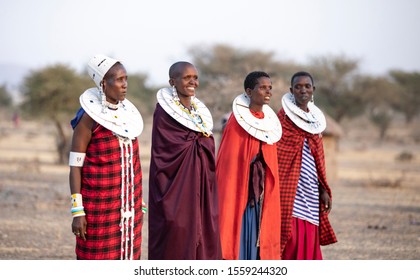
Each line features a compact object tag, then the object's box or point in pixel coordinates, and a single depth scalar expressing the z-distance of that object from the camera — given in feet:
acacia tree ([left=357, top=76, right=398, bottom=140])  125.08
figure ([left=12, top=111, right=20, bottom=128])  156.11
